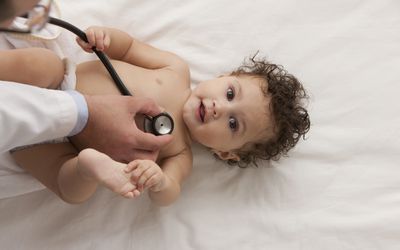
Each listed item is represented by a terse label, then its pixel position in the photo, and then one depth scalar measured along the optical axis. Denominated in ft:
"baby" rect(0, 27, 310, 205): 3.88
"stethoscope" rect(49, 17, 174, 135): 3.92
